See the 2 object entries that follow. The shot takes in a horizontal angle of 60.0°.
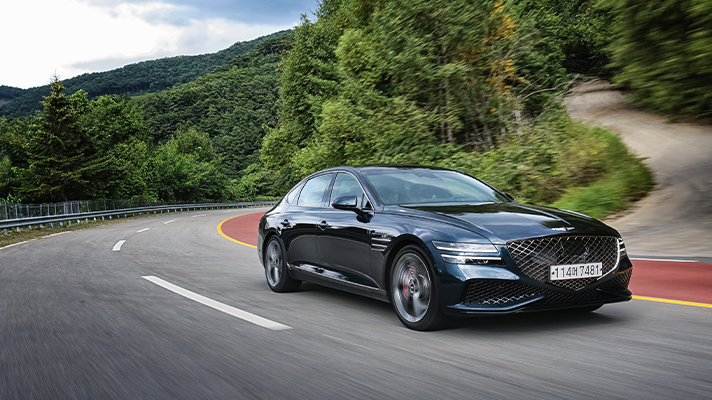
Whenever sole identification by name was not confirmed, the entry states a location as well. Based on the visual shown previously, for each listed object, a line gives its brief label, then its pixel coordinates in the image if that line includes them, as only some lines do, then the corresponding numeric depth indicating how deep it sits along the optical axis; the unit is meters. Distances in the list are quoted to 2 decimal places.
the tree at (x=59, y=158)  51.88
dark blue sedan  4.71
